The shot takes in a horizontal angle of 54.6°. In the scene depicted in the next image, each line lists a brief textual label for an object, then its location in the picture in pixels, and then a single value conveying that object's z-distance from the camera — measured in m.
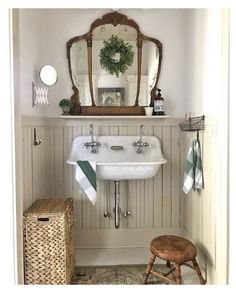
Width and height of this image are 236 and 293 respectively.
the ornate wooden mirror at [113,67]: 2.01
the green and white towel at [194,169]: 1.66
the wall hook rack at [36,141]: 1.70
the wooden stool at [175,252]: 1.43
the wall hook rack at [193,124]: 1.66
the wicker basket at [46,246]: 1.38
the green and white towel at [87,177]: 1.68
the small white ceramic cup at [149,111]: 2.00
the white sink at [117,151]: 2.00
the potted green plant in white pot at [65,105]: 1.95
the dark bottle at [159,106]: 1.99
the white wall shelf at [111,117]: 1.95
